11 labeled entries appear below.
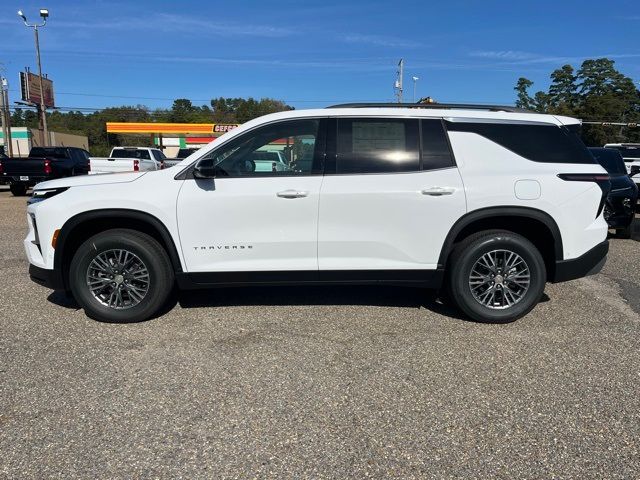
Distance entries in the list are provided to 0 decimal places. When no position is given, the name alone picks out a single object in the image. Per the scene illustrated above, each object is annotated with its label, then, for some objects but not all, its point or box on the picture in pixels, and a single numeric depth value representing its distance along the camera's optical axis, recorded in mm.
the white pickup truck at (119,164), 17047
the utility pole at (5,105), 40188
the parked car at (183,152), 26633
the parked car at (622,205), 8852
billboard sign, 47375
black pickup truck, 16969
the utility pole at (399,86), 44875
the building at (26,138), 68938
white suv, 4484
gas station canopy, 45156
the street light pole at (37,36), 31656
